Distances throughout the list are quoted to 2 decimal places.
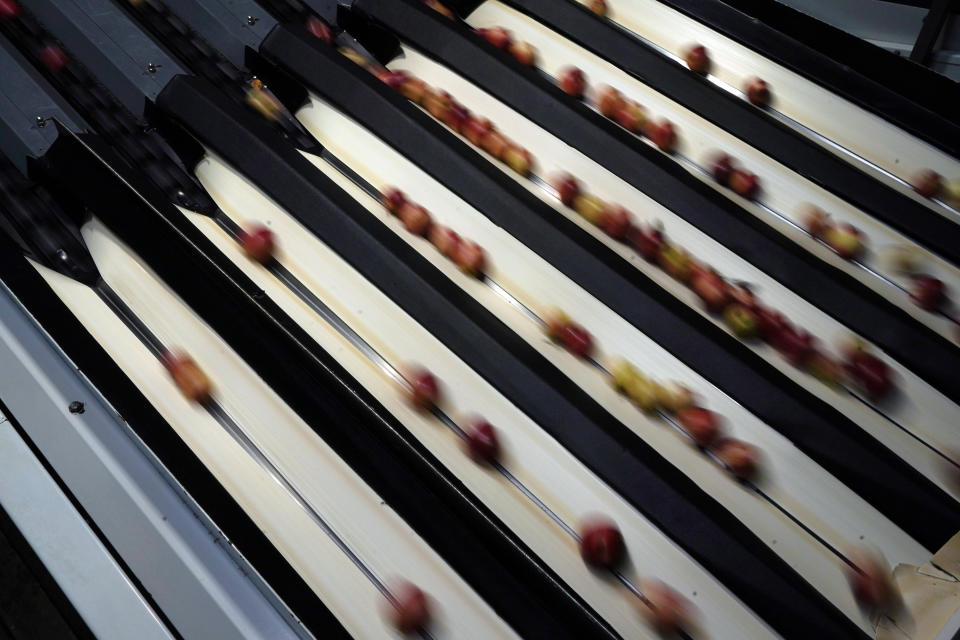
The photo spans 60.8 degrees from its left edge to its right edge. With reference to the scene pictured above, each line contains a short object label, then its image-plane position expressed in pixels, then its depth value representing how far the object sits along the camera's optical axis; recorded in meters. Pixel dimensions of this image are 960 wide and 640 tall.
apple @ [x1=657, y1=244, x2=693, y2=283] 2.02
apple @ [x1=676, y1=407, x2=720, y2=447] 1.77
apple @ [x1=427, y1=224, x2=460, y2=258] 2.04
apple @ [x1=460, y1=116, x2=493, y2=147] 2.28
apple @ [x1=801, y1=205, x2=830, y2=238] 2.10
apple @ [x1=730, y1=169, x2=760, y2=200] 2.17
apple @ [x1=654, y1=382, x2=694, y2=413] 1.81
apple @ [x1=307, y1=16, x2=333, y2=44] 2.56
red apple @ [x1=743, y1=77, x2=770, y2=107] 2.32
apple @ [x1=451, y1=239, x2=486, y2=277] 2.01
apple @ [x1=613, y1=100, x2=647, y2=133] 2.31
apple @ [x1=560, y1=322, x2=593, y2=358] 1.90
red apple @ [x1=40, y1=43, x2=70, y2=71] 2.38
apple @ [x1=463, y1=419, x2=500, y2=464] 1.75
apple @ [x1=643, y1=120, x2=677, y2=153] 2.26
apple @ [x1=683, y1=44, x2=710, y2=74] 2.40
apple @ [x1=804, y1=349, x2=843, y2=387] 1.87
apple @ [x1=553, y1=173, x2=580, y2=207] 2.15
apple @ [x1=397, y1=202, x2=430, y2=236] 2.08
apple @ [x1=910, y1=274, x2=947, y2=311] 1.98
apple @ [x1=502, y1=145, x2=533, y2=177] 2.22
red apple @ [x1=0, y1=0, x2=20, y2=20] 2.48
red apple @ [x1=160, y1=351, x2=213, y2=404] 1.75
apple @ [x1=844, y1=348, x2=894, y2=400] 1.84
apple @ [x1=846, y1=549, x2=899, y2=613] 1.59
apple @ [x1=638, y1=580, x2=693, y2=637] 1.58
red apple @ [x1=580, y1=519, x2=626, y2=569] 1.63
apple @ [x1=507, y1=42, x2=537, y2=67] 2.47
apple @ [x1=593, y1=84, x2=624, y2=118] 2.33
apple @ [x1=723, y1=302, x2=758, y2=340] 1.92
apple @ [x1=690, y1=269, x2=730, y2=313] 1.96
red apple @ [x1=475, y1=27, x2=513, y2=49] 2.50
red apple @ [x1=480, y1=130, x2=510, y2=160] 2.25
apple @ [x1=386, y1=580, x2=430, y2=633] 1.53
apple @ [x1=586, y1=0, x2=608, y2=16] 2.57
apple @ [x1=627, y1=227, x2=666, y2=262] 2.05
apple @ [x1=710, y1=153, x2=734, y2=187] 2.19
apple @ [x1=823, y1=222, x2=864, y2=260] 2.06
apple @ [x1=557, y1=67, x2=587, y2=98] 2.39
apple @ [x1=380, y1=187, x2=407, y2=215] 2.12
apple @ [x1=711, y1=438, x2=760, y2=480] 1.73
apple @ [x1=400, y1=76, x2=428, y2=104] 2.39
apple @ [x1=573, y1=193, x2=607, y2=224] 2.12
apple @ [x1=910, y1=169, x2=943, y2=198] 2.14
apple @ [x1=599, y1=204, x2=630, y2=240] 2.09
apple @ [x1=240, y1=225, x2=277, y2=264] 2.02
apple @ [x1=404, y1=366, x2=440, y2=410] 1.81
